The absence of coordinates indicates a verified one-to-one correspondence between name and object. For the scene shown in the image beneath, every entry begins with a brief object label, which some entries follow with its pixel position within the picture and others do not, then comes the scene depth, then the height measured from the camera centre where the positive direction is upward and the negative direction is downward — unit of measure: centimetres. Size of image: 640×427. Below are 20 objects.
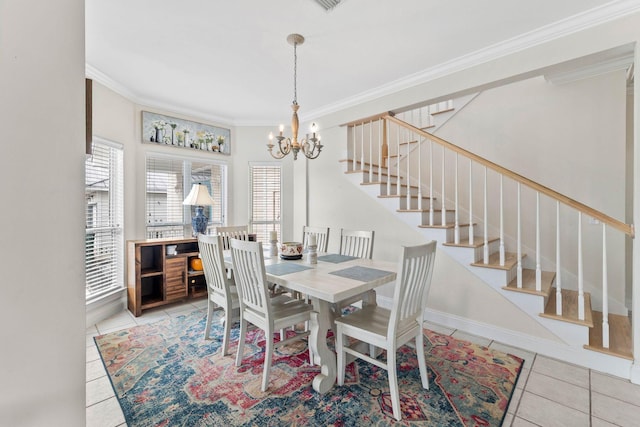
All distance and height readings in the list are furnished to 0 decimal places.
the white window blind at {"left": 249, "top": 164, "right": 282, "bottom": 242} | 492 +23
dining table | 185 -50
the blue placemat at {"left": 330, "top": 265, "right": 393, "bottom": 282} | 207 -48
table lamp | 382 +12
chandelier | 248 +68
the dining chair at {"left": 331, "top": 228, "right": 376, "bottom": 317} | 305 -36
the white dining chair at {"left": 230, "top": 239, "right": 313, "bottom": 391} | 199 -72
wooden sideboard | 336 -79
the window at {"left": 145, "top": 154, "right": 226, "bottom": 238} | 400 +30
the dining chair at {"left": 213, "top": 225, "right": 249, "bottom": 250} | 346 -26
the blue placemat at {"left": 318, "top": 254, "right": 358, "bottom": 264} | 271 -46
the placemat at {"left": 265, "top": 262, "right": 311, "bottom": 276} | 224 -47
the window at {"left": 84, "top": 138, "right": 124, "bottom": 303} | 320 -9
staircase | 233 -23
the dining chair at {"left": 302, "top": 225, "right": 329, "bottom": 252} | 339 -30
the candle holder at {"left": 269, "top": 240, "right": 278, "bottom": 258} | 296 -39
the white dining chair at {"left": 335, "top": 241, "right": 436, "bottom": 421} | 174 -77
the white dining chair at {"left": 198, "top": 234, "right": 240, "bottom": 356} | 246 -66
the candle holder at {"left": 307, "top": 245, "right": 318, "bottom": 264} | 256 -39
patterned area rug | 174 -126
